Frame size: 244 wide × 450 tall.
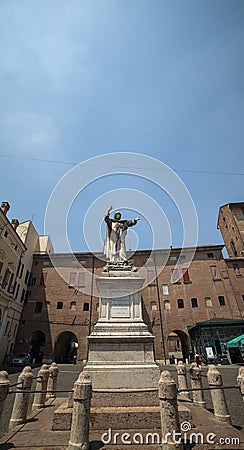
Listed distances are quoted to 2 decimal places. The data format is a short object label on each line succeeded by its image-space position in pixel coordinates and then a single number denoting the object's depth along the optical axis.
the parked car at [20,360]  23.59
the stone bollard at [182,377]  7.07
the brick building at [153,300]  28.12
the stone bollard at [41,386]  6.20
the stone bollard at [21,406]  4.98
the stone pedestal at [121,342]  5.38
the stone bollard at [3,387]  3.81
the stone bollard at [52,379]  7.25
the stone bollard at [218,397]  4.91
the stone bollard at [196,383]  6.15
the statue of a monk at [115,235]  8.13
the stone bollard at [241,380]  4.31
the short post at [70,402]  4.80
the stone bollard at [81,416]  3.52
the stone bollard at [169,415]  3.42
